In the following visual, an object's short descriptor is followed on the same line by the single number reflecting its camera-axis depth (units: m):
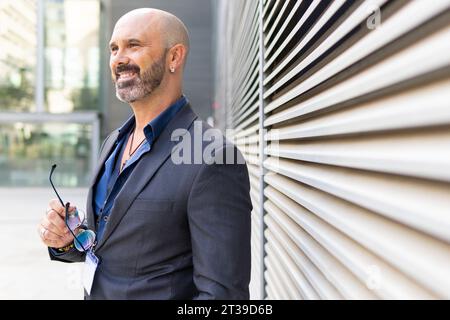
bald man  1.38
